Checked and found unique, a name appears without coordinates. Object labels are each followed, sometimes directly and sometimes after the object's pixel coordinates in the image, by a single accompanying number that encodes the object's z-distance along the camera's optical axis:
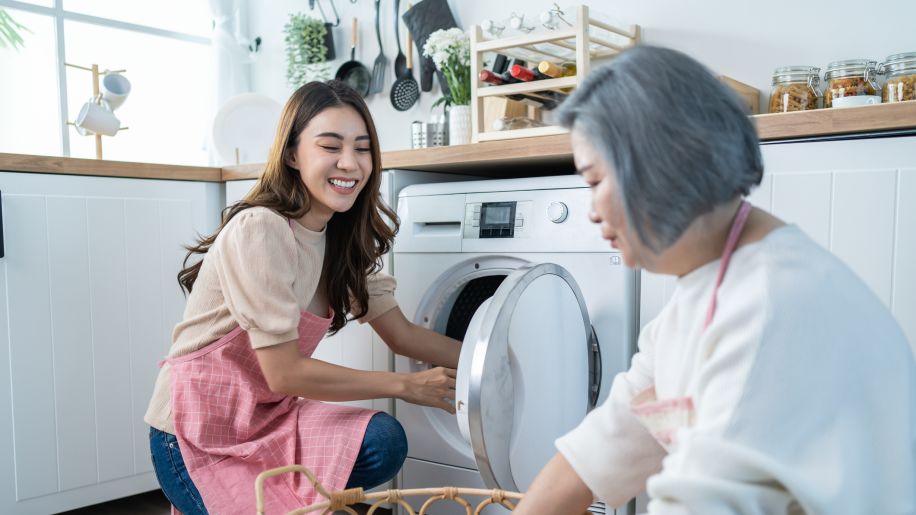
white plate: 2.72
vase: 2.24
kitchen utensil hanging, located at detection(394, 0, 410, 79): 2.67
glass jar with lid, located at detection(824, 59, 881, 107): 1.65
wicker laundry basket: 1.22
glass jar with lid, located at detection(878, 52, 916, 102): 1.60
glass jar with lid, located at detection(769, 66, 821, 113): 1.75
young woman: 1.45
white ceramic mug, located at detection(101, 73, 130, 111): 2.55
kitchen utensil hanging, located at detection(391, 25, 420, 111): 2.66
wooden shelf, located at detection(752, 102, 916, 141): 1.25
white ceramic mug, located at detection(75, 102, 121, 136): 2.46
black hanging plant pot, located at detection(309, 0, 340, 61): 2.86
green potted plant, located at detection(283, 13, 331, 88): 2.85
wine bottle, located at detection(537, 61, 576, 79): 1.79
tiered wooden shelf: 1.75
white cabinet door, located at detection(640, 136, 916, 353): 1.28
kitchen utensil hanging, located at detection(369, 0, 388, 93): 2.73
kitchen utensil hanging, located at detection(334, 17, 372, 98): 2.78
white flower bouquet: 2.23
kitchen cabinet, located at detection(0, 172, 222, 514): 1.88
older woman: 0.64
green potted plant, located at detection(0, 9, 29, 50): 2.86
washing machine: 1.24
